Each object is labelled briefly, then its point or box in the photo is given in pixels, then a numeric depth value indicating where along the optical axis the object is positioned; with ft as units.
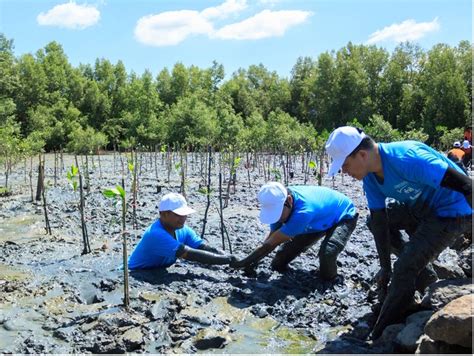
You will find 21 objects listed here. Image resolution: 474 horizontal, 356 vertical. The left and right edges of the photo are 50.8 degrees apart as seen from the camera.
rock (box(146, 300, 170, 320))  14.94
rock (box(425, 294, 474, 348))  10.19
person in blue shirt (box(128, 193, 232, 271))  17.89
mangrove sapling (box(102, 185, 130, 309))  14.85
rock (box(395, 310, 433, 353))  11.75
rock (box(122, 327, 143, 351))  13.23
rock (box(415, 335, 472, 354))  10.66
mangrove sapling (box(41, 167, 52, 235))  28.52
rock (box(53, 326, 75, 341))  13.66
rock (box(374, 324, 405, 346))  12.47
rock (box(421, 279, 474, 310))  12.44
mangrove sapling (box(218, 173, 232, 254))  23.72
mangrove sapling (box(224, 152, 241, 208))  38.40
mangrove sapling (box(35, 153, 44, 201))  32.73
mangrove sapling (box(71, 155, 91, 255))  23.41
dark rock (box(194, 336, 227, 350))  13.43
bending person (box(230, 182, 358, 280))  16.37
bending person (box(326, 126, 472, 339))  11.62
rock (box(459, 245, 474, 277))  15.52
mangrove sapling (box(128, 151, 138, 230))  26.77
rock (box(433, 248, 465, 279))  15.39
